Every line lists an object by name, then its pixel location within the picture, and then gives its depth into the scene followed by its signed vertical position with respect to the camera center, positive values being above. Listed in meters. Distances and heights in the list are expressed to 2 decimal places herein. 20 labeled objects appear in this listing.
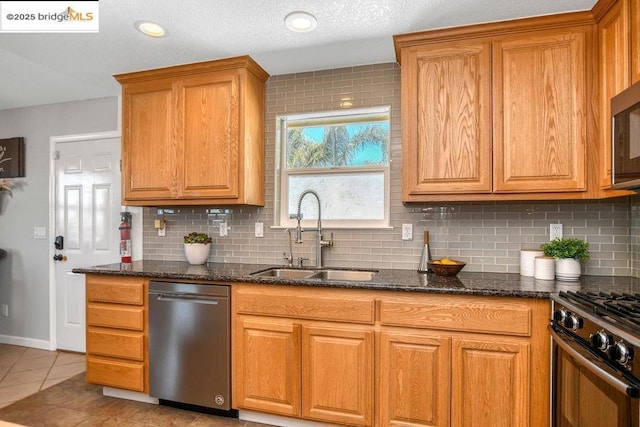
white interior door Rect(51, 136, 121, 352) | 3.47 -0.05
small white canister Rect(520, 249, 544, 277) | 2.25 -0.30
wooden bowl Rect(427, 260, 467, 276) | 2.25 -0.34
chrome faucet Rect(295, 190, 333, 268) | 2.70 -0.17
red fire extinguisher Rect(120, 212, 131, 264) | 2.98 -0.23
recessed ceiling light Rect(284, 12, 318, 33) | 2.11 +1.13
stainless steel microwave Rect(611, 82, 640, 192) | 1.48 +0.31
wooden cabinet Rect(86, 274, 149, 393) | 2.48 -0.82
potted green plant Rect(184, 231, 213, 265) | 2.90 -0.28
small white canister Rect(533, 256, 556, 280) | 2.11 -0.32
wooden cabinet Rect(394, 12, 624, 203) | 2.05 +0.59
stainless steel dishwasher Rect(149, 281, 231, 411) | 2.29 -0.84
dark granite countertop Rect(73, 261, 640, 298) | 1.89 -0.39
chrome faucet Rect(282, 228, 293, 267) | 2.84 -0.34
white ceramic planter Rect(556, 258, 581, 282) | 2.11 -0.32
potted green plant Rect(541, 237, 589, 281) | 2.11 -0.25
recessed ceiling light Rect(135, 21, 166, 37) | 2.21 +1.13
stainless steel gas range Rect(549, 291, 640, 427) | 1.16 -0.53
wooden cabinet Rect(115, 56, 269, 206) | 2.64 +0.58
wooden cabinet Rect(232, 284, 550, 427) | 1.84 -0.78
